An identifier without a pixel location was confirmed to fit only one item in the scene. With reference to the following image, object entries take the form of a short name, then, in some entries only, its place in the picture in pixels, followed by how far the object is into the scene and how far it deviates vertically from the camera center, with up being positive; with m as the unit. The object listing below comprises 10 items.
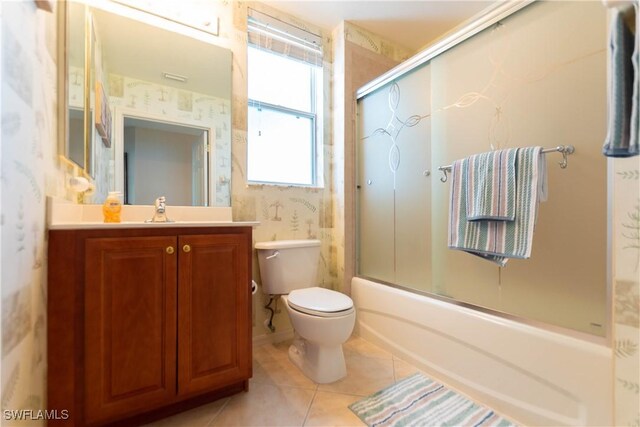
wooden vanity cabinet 0.95 -0.41
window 1.95 +0.82
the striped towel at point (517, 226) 1.13 -0.06
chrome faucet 1.37 +0.01
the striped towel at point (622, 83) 0.64 +0.30
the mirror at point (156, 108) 1.40 +0.58
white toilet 1.42 -0.50
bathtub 0.98 -0.65
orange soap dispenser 1.28 +0.02
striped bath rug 1.17 -0.88
